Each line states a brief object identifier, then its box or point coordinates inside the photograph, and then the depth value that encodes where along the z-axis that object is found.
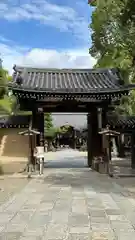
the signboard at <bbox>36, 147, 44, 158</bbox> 17.78
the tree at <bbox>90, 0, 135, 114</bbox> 20.42
